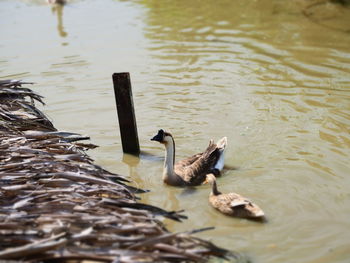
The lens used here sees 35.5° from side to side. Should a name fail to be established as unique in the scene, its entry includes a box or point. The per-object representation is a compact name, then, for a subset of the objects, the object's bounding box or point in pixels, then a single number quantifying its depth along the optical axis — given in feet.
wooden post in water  28.17
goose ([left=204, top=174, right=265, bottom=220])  22.85
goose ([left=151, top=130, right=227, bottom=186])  27.68
